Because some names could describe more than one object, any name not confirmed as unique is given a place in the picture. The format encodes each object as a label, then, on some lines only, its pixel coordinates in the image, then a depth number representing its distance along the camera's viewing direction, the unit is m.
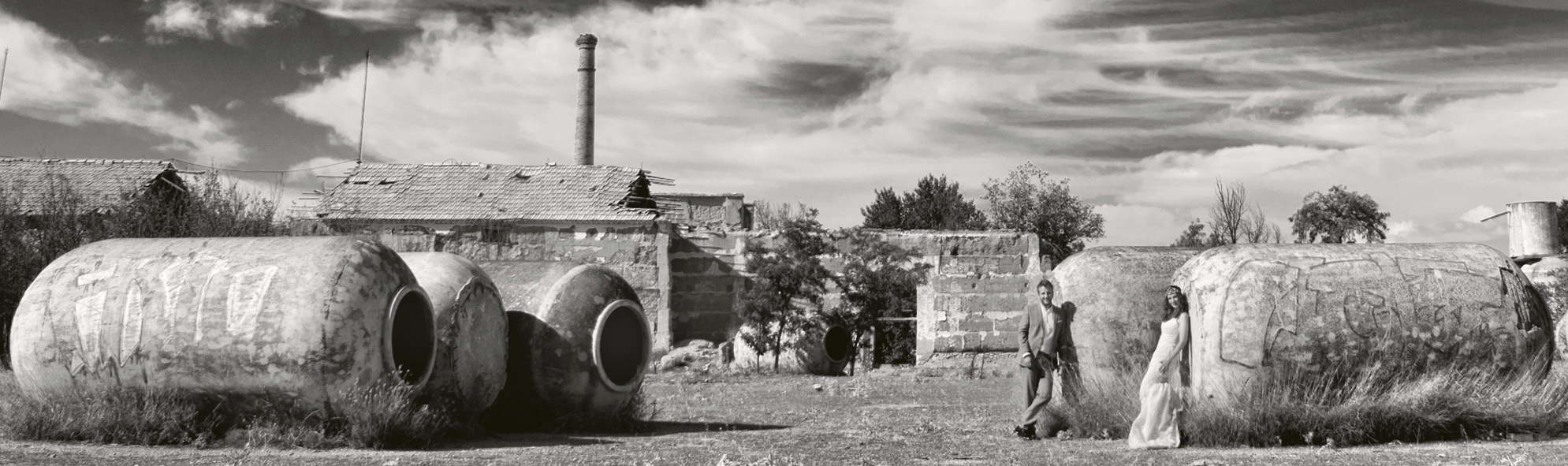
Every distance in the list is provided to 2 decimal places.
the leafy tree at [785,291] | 21.66
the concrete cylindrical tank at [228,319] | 8.16
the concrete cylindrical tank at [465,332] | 9.09
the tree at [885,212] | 50.94
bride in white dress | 8.38
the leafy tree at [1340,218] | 39.47
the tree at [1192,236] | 39.31
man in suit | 9.38
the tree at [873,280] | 22.11
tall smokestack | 35.66
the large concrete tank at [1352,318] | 8.45
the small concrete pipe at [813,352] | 21.53
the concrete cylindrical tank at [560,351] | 10.05
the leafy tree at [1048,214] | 50.28
